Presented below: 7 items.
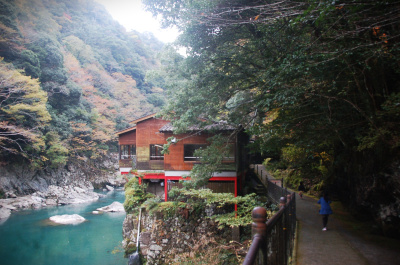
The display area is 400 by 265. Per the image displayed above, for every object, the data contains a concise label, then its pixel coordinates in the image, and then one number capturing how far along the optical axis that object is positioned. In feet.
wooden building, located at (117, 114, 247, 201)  48.60
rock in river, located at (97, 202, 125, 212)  79.36
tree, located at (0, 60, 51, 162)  74.43
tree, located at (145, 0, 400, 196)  20.24
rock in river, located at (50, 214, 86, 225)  68.39
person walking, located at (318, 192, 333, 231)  27.26
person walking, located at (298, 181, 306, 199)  53.83
